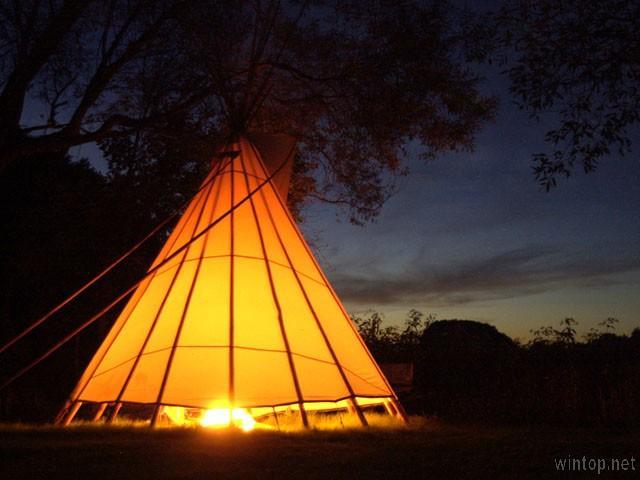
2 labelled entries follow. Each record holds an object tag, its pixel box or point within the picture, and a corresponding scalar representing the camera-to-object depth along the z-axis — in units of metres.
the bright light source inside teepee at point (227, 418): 5.25
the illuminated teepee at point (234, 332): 5.45
